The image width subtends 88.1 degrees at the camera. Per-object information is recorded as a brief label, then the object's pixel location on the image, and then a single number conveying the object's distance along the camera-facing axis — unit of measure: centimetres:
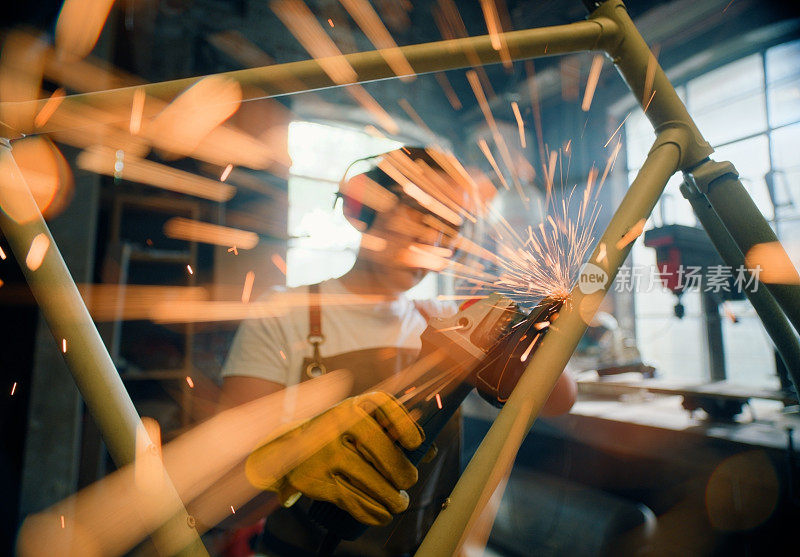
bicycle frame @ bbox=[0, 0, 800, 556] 34
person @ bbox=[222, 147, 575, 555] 90
